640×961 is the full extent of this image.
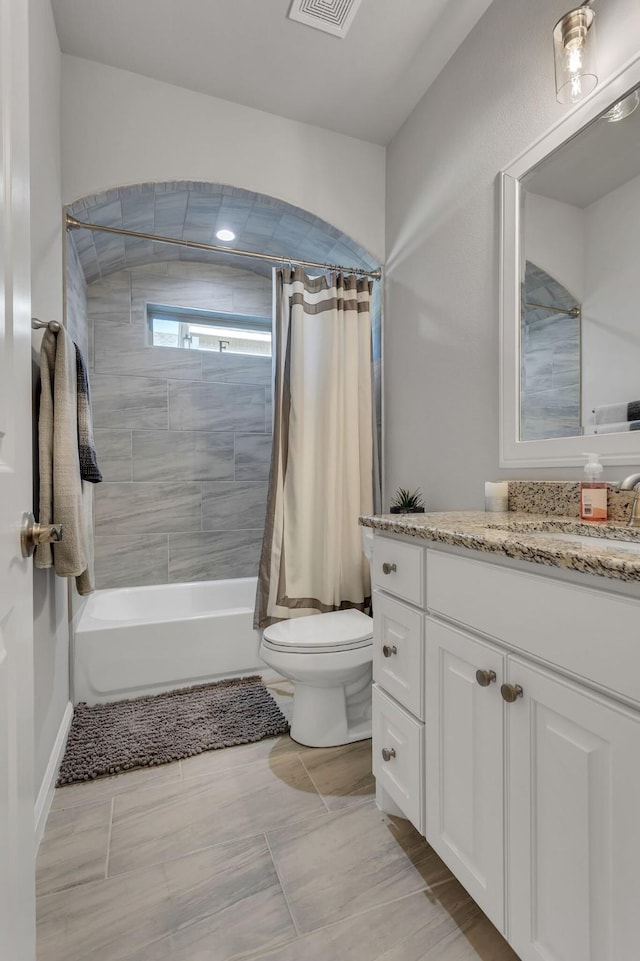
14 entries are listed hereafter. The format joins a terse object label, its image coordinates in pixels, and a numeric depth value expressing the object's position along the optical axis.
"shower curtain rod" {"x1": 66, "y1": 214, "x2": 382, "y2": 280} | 1.90
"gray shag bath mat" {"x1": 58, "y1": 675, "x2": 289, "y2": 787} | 1.65
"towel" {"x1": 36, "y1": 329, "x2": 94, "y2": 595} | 1.42
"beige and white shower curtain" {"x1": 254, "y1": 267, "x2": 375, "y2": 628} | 2.21
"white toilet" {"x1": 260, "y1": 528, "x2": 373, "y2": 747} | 1.64
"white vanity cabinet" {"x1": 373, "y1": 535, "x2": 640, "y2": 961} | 0.65
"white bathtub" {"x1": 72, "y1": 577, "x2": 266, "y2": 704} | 2.03
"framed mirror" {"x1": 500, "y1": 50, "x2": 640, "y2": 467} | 1.18
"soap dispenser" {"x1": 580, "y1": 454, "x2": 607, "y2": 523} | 1.16
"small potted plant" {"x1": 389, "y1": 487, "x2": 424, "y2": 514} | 1.99
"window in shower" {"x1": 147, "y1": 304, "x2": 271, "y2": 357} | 3.09
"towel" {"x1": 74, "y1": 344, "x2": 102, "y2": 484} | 1.74
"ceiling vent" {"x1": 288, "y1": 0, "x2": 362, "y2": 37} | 1.63
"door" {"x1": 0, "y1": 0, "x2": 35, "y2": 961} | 0.65
